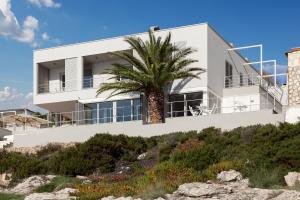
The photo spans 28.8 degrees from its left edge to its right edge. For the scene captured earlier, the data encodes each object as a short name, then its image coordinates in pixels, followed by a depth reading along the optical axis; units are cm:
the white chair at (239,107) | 3478
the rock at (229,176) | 1904
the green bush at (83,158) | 2578
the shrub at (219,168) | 1947
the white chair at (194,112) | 3369
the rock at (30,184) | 2230
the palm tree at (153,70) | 3397
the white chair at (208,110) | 3349
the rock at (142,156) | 2724
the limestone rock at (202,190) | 1582
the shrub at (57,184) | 2126
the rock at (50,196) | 1796
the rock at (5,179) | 2575
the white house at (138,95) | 3191
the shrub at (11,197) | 1983
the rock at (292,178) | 1819
